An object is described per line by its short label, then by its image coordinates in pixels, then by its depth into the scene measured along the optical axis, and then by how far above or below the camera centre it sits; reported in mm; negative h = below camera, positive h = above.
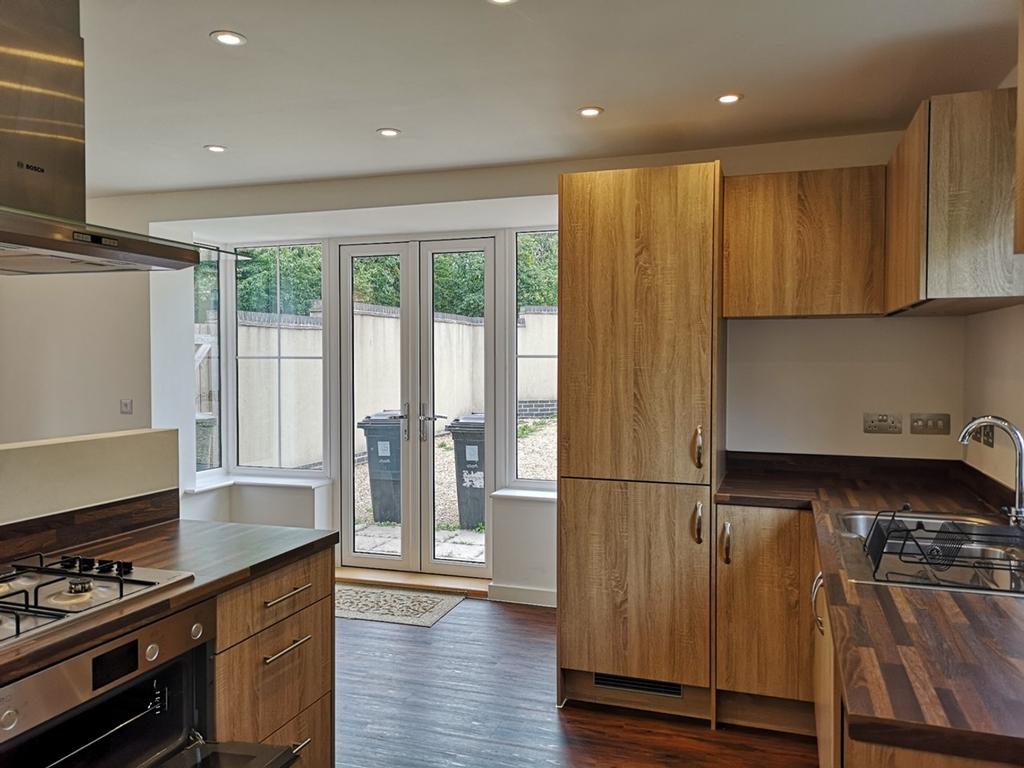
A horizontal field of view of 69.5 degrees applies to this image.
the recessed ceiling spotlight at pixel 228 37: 2297 +1081
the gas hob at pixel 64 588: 1493 -474
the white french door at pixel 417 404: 4773 -158
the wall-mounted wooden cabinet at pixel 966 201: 2123 +523
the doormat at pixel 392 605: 4164 -1329
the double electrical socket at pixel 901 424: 3268 -200
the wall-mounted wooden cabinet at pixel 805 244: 2951 +556
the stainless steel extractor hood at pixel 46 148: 1761 +588
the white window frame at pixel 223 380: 5273 +5
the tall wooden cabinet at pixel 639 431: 2904 -205
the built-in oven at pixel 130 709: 1381 -692
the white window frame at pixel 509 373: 4656 +46
